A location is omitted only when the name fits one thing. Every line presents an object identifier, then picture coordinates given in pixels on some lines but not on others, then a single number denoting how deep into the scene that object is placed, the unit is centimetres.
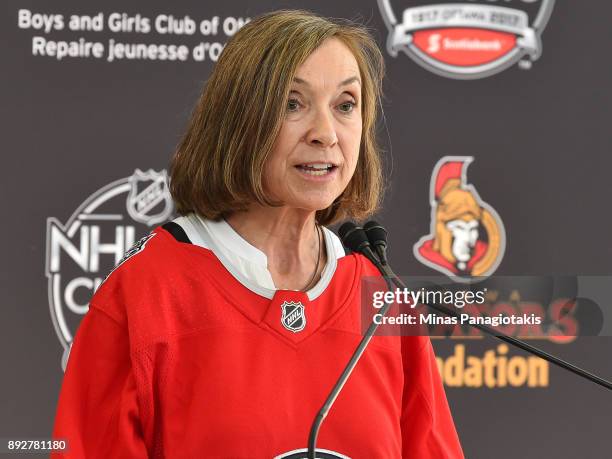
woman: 323
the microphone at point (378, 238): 324
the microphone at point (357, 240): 323
